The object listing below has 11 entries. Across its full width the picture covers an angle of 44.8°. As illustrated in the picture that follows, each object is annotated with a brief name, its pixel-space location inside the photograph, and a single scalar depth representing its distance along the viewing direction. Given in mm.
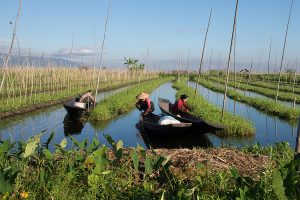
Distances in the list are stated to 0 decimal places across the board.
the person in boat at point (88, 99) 15326
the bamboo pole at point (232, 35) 12523
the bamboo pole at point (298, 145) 3866
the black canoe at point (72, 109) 14227
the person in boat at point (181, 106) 12380
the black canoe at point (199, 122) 9898
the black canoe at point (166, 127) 10094
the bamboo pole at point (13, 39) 11539
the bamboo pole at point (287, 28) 17297
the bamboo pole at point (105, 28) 17869
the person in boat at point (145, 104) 13086
